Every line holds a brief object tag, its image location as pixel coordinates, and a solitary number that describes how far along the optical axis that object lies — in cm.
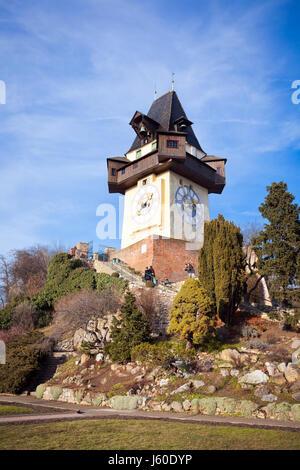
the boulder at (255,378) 1090
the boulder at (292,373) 1062
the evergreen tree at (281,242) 1608
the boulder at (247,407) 937
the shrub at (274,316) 1602
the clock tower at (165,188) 2564
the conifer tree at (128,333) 1441
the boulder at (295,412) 873
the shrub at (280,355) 1188
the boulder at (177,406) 1042
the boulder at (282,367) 1119
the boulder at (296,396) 971
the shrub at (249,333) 1488
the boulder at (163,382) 1193
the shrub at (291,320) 1503
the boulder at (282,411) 891
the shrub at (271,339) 1395
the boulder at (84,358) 1583
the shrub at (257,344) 1341
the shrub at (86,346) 1606
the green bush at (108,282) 2177
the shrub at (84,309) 1922
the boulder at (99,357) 1544
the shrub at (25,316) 2198
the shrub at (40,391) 1441
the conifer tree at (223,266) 1633
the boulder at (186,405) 1036
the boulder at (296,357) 1146
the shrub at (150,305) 1695
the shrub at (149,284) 2054
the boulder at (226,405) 973
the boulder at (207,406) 992
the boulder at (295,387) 1016
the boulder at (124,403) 1128
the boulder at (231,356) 1246
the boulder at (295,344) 1302
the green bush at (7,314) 2156
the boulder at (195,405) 1012
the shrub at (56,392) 1392
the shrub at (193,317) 1328
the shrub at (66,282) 2309
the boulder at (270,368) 1122
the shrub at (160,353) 1298
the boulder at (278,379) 1067
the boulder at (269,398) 987
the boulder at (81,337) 1750
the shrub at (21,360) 1482
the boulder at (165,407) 1061
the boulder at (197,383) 1144
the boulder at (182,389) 1127
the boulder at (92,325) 1827
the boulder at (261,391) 1023
